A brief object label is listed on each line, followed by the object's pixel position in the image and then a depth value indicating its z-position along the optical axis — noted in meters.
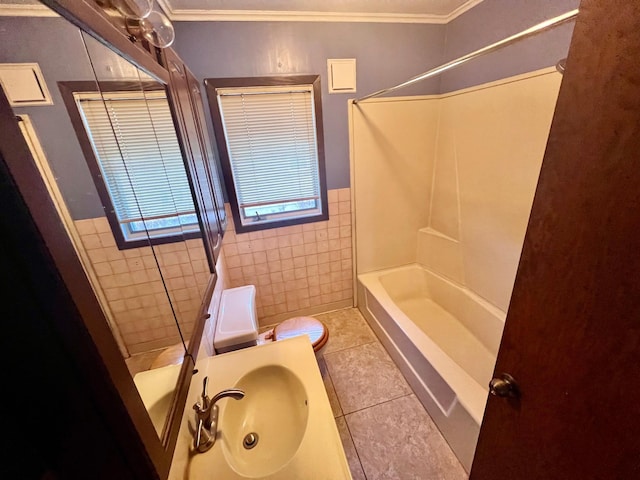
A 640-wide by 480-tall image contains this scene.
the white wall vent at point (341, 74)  1.83
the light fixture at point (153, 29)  0.72
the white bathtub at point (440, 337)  1.29
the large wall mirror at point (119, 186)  0.39
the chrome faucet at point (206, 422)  0.73
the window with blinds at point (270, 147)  1.78
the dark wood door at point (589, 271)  0.41
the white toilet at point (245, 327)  1.27
